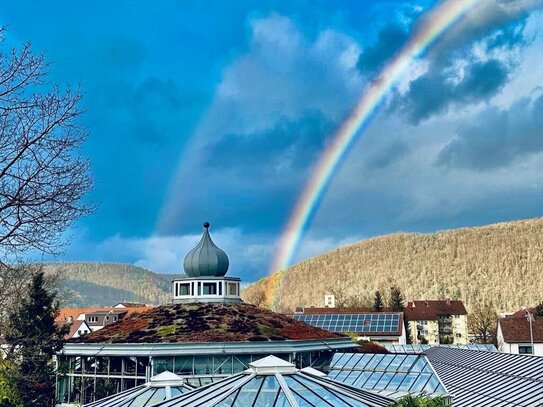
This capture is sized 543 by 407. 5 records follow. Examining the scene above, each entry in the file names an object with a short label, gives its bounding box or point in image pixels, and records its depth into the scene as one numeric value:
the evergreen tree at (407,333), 78.46
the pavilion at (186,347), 28.81
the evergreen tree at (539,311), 69.19
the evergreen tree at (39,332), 34.69
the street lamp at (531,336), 53.78
